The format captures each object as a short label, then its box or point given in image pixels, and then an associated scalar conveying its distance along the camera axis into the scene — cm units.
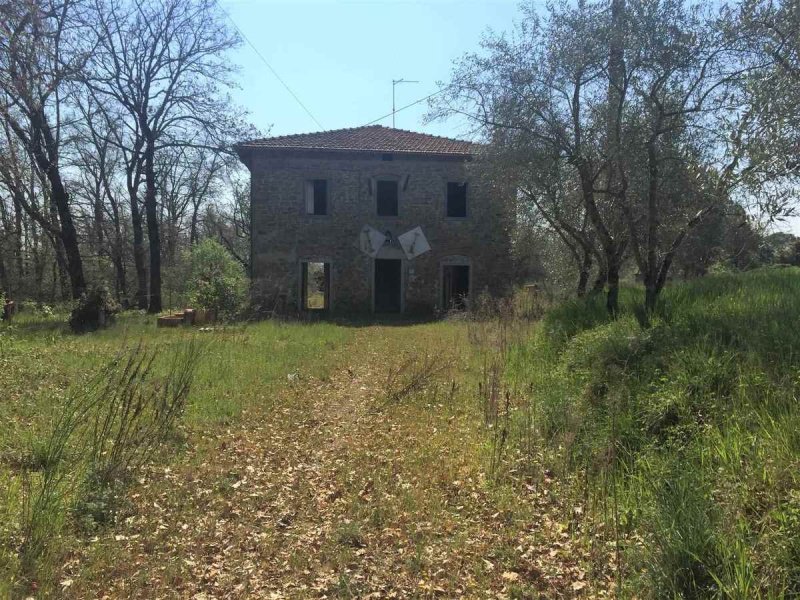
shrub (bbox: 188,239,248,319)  1549
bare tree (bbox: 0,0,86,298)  1132
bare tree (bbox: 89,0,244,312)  1950
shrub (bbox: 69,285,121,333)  1362
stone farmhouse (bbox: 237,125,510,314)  1880
